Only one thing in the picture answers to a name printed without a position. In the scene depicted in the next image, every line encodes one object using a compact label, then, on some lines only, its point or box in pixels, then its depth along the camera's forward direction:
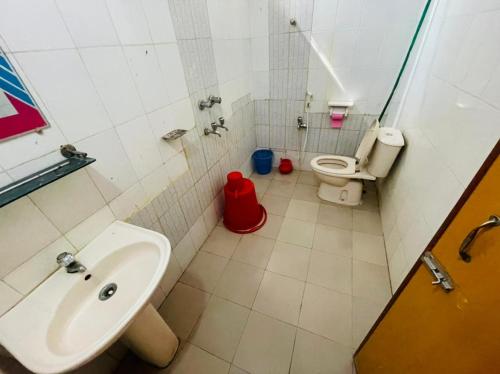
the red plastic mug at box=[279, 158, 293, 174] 2.66
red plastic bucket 1.79
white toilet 1.66
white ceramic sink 0.60
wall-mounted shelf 0.61
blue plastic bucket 2.63
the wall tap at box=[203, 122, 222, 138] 1.63
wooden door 0.48
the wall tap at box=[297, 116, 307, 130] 2.36
